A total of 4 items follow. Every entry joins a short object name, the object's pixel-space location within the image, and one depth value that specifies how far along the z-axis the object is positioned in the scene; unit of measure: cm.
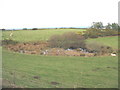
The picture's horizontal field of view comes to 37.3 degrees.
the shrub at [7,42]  2637
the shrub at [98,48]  2353
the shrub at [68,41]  2581
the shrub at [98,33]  3575
